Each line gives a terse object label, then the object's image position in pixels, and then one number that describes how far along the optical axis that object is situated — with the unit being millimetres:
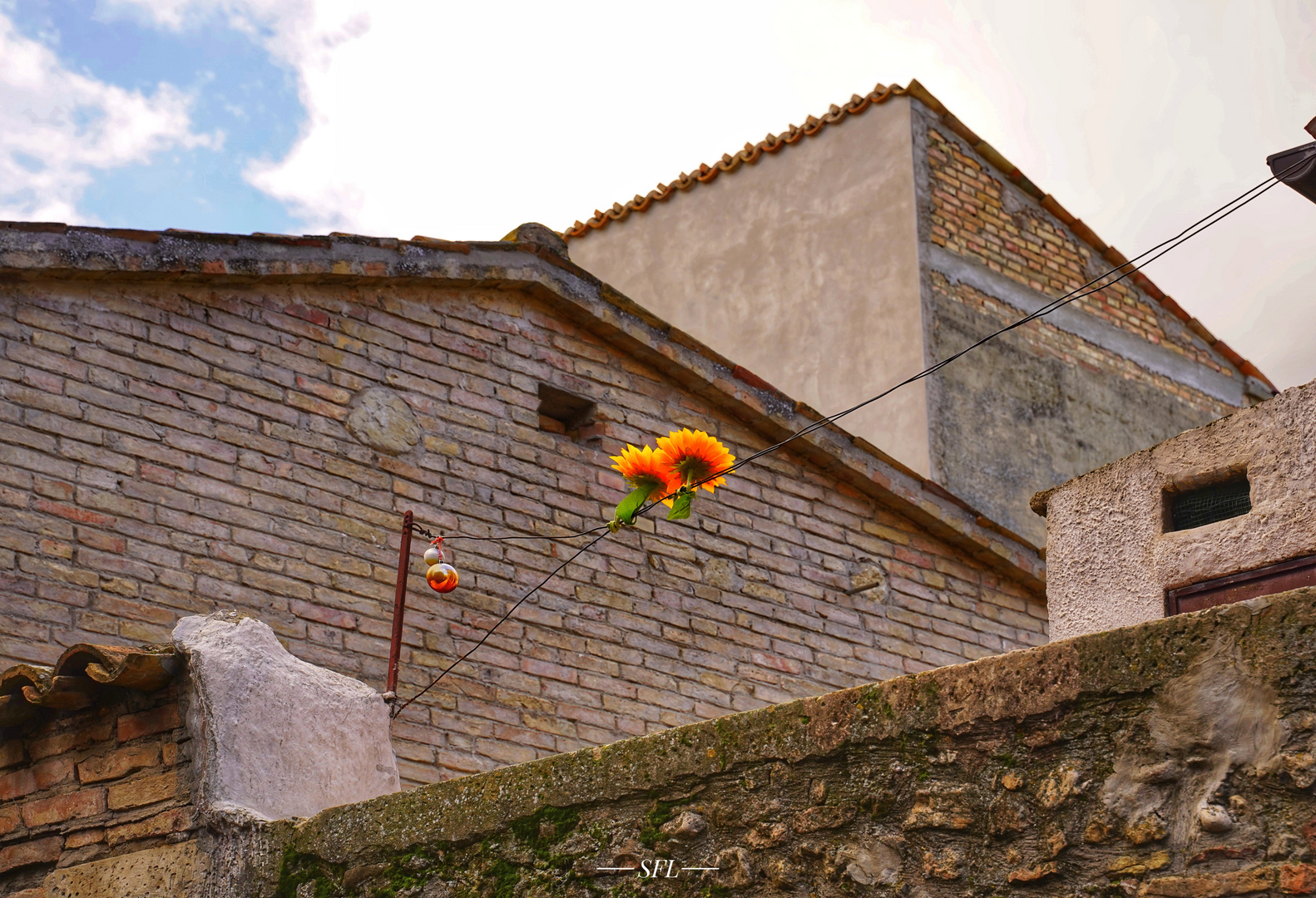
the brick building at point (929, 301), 9945
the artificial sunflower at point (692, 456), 4316
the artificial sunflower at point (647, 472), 4469
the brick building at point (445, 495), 5492
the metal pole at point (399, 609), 5469
